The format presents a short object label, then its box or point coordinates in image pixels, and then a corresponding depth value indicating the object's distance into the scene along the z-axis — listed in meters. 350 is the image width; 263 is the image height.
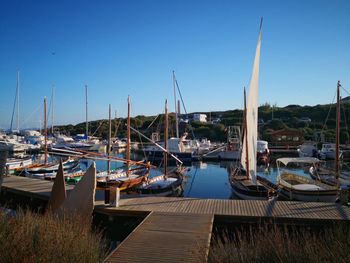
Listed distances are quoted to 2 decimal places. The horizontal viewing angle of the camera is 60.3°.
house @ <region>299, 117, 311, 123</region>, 81.82
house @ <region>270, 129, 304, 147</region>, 60.34
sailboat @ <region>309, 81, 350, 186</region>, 18.48
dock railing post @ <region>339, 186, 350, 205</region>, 12.42
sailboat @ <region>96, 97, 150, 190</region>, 19.38
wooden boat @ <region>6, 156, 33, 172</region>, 28.84
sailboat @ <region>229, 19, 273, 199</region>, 15.83
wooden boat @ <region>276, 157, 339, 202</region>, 14.57
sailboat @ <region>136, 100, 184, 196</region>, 17.56
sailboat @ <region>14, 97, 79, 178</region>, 24.82
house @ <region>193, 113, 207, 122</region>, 105.61
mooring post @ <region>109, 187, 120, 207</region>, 12.63
